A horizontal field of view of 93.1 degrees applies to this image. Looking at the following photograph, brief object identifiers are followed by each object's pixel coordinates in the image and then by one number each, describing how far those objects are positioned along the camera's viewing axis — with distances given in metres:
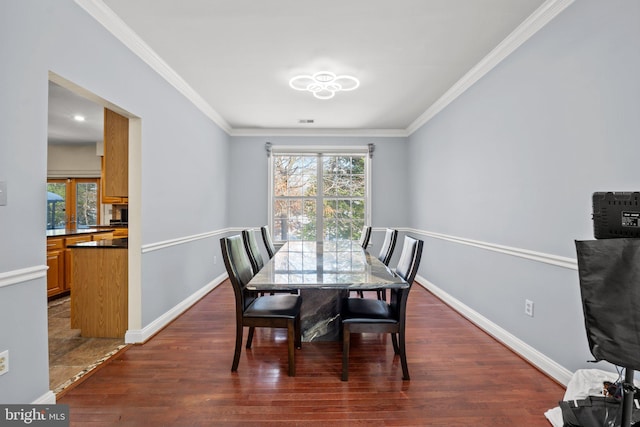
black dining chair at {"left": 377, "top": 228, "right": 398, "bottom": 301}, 3.02
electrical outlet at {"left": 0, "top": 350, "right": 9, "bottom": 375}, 1.49
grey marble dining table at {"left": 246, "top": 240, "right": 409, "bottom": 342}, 1.88
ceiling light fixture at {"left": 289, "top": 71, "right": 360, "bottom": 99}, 3.18
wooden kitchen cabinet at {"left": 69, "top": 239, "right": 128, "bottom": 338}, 2.70
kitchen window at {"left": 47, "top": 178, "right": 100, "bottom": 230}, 6.11
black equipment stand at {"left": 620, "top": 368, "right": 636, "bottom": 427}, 0.92
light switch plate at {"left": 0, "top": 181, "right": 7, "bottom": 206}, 1.48
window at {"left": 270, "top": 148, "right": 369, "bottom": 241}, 5.54
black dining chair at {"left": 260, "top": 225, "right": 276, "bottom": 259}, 3.67
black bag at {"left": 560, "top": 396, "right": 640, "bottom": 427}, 1.22
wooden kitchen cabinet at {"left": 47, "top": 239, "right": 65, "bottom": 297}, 3.78
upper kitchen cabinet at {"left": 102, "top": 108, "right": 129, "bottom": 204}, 2.71
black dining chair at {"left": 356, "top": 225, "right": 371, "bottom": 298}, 4.04
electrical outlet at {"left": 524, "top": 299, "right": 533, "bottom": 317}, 2.32
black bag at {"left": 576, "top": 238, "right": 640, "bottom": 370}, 0.85
